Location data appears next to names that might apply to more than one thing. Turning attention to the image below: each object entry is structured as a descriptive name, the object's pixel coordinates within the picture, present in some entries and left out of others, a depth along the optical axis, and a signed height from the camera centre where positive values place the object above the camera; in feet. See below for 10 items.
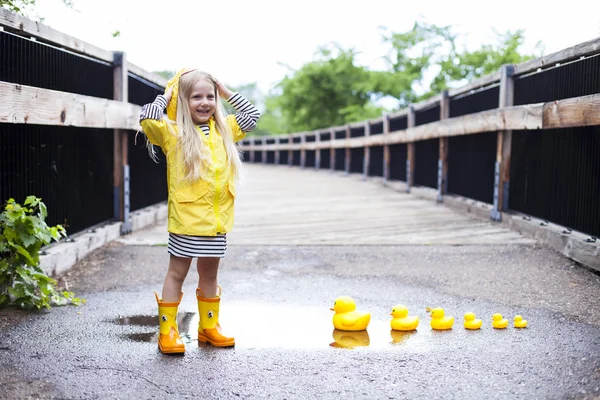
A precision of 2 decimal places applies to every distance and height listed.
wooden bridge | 15.62 -0.26
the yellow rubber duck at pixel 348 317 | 12.37 -3.04
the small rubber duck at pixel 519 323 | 12.50 -3.09
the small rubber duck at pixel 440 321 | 12.53 -3.10
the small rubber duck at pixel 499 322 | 12.47 -3.08
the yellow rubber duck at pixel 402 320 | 12.45 -3.09
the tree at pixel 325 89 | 133.49 +12.63
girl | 11.42 -0.60
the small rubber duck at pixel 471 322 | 12.48 -3.10
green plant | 13.07 -2.20
